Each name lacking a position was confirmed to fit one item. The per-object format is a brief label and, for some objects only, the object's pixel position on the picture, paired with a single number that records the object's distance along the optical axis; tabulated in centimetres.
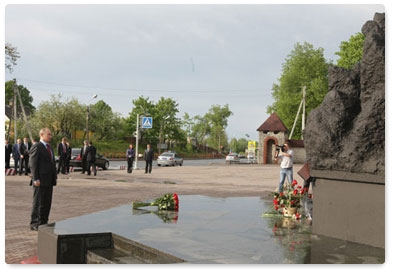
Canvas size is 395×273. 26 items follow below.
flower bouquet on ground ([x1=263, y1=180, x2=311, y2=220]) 796
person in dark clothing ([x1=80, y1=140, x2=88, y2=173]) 2249
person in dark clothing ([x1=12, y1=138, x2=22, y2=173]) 2081
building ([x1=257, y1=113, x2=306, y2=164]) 5294
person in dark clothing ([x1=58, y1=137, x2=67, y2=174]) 2141
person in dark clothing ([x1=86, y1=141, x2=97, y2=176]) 2202
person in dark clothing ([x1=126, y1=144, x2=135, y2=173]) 2595
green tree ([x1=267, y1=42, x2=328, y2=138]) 5228
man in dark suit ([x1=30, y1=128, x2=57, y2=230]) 744
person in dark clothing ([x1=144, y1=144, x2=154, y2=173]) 2655
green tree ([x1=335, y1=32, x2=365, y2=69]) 4316
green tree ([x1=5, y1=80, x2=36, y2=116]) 8606
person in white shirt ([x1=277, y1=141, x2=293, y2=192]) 1244
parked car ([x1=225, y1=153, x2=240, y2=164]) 5300
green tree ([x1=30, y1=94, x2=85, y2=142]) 5819
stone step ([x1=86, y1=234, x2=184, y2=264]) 480
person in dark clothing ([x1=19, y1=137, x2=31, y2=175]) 2031
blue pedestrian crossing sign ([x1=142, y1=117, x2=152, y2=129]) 3040
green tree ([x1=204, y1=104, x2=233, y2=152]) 10538
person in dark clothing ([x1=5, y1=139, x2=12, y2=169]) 2064
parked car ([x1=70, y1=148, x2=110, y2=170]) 2770
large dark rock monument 555
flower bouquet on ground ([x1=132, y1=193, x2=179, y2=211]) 851
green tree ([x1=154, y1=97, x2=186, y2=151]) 7419
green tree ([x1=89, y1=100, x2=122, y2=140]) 6625
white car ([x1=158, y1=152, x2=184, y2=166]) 4312
